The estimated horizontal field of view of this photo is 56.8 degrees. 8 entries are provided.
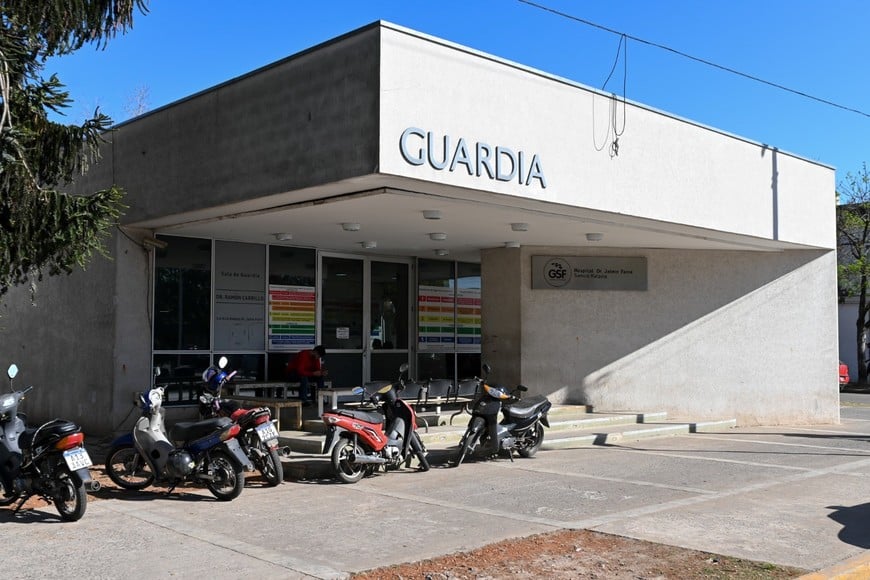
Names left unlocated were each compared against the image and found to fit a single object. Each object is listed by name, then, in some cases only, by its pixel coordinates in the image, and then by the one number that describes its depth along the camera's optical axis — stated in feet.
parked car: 101.40
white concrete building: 32.45
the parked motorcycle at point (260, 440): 28.91
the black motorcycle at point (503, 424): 35.78
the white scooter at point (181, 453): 27.89
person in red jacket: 44.75
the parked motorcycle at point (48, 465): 24.14
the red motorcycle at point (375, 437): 31.01
